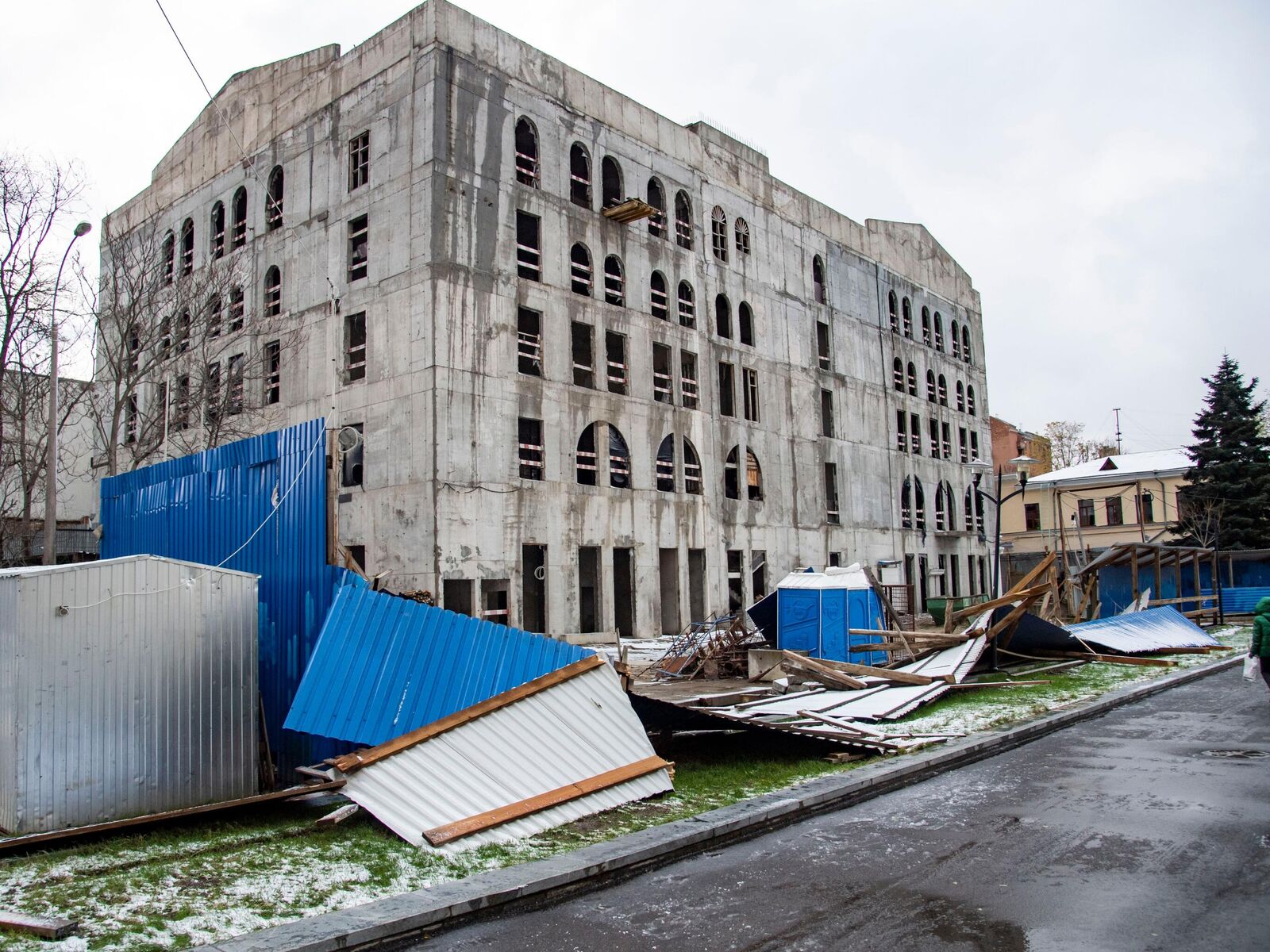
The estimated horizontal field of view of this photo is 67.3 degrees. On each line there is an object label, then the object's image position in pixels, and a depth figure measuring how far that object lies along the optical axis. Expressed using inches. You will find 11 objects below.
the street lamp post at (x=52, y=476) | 728.3
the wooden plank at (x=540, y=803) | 295.6
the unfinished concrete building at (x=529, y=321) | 1091.3
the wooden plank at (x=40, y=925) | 216.1
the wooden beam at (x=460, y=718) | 306.0
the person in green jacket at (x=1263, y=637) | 420.8
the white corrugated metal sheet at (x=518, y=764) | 305.0
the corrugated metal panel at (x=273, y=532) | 408.8
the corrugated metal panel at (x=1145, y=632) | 889.5
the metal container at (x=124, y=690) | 318.0
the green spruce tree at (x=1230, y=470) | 1888.5
